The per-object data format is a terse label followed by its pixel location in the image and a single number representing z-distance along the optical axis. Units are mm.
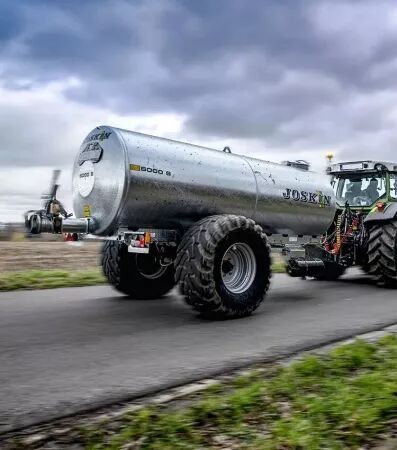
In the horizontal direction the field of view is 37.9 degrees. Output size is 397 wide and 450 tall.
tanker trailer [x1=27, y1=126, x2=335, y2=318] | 6508
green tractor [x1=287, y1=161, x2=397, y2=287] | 9805
